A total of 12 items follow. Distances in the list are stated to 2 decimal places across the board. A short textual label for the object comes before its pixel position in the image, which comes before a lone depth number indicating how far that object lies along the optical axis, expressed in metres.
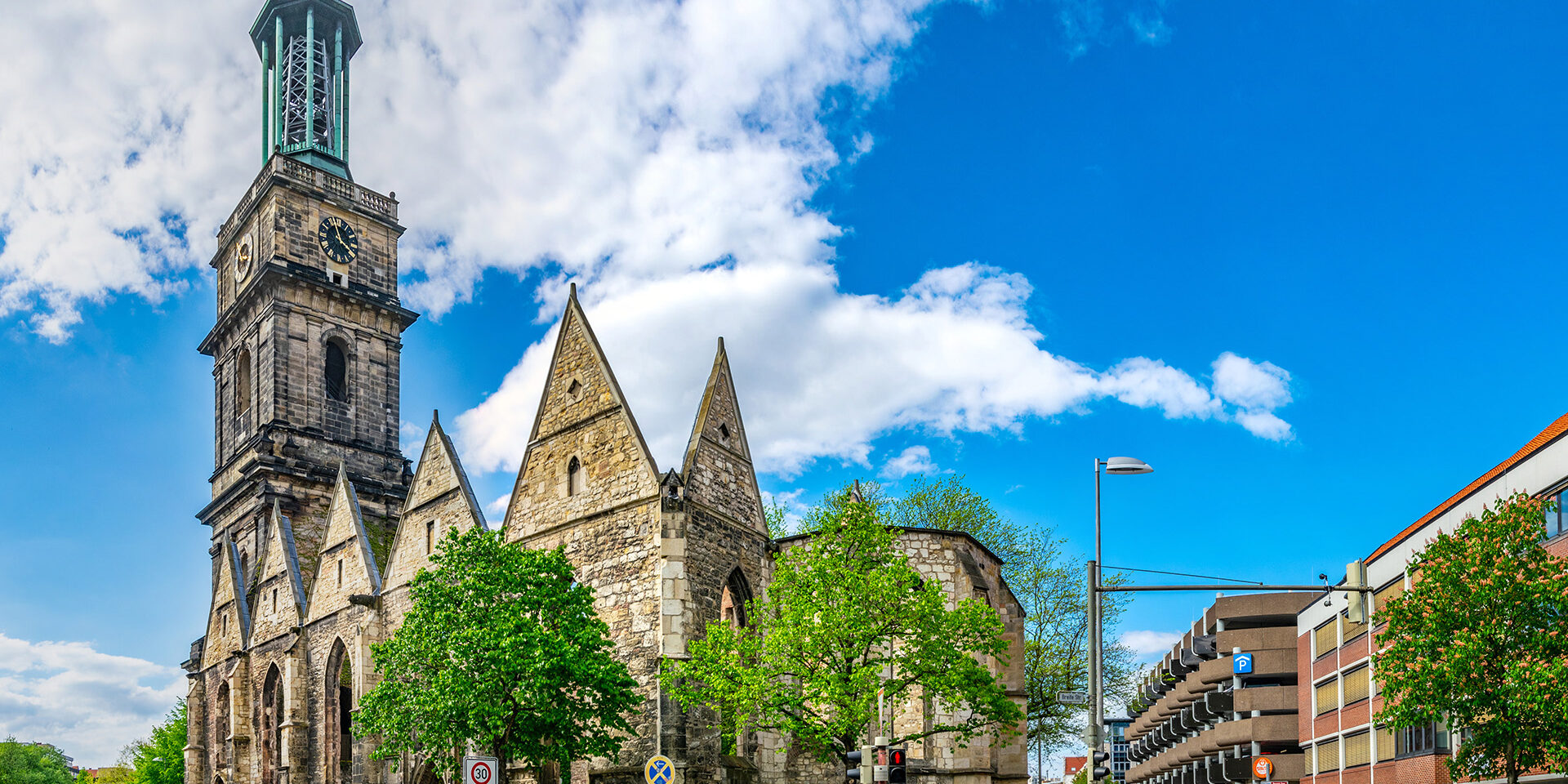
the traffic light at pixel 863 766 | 22.67
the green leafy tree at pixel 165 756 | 70.81
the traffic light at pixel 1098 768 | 23.19
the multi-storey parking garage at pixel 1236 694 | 77.38
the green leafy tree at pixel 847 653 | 25.70
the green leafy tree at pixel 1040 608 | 44.81
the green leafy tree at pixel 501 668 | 26.14
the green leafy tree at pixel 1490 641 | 24.27
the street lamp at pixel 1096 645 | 21.62
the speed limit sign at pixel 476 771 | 24.12
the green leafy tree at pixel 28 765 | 122.12
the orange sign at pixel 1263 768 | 61.56
